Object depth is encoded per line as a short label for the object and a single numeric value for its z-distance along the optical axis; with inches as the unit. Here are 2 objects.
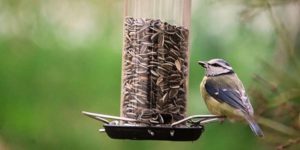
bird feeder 189.0
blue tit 191.2
